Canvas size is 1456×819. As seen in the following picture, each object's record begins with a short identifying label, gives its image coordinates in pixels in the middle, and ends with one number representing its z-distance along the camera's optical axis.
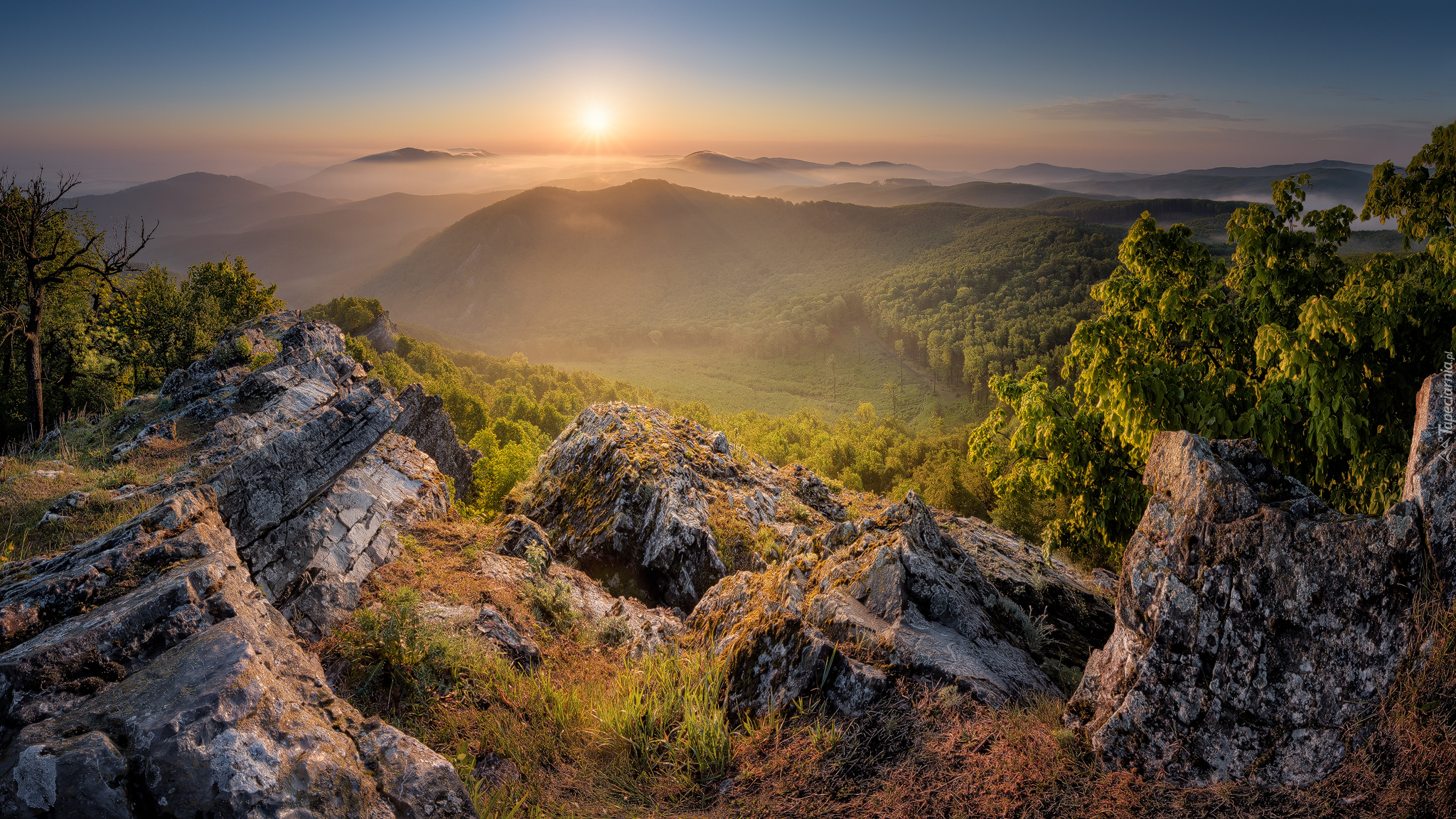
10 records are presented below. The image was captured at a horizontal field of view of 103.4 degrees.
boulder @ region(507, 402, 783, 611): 12.23
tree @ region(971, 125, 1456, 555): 8.75
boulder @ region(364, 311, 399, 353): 78.69
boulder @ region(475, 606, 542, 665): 8.00
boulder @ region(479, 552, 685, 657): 8.70
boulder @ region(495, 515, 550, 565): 11.80
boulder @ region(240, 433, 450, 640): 8.63
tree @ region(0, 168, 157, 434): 16.53
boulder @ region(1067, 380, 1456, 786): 4.58
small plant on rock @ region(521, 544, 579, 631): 9.59
